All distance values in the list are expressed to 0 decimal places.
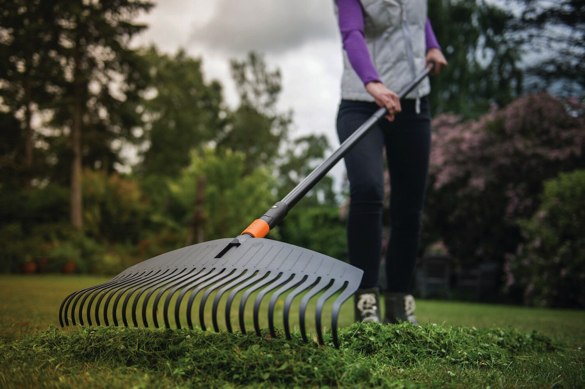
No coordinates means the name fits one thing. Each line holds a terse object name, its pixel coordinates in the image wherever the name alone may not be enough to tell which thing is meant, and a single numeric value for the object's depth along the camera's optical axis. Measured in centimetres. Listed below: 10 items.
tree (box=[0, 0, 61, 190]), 955
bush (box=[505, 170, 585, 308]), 605
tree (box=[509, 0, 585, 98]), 827
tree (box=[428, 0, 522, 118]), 1149
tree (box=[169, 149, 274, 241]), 1195
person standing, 213
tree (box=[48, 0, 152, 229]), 1322
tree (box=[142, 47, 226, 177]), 2327
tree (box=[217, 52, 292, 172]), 2544
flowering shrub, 800
